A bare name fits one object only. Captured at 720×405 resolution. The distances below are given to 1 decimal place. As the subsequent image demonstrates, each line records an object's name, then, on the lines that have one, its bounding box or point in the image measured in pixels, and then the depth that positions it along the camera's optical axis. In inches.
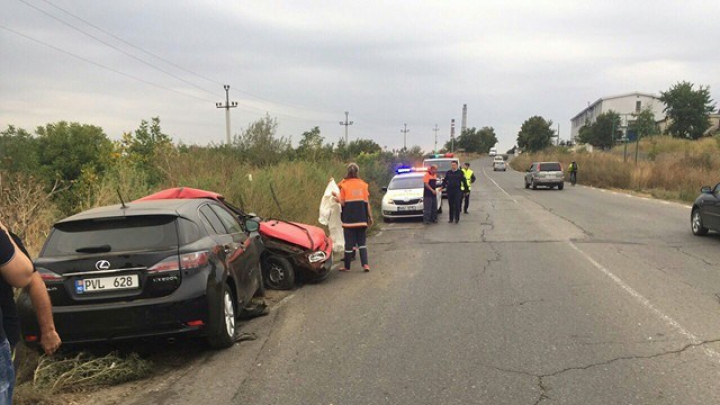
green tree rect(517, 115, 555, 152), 3978.8
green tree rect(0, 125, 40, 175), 874.8
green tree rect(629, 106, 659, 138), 2605.3
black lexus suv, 182.9
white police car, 662.5
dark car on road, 446.6
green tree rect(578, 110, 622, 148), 3312.5
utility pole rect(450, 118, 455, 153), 4803.4
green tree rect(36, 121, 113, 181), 1051.9
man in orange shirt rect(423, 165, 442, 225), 631.2
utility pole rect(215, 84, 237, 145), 2048.5
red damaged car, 311.0
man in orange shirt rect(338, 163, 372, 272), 352.5
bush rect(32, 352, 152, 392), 175.2
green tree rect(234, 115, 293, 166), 936.3
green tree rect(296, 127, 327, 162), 963.2
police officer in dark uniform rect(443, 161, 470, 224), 630.5
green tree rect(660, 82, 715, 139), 2623.0
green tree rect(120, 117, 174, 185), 558.1
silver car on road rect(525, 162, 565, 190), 1251.2
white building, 4220.0
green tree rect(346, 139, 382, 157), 1945.1
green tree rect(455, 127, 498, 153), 5720.0
